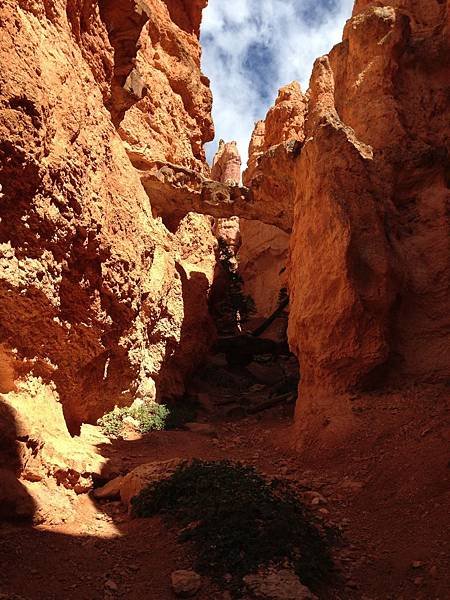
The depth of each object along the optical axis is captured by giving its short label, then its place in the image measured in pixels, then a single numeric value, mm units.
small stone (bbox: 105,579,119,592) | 3654
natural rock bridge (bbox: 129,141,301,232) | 12409
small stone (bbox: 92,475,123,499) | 5734
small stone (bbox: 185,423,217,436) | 9688
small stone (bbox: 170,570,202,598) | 3577
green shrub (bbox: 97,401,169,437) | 8406
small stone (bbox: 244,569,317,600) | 3436
